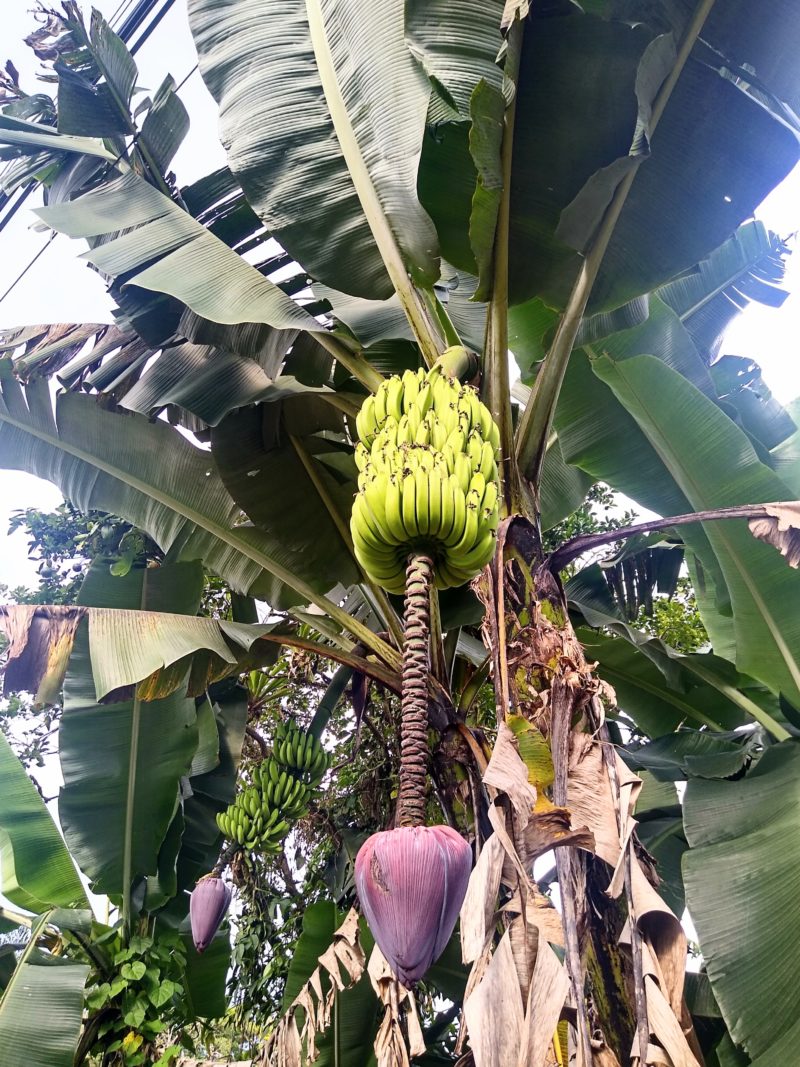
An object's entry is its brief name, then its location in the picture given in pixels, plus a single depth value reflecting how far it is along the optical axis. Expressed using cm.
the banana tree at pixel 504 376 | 122
